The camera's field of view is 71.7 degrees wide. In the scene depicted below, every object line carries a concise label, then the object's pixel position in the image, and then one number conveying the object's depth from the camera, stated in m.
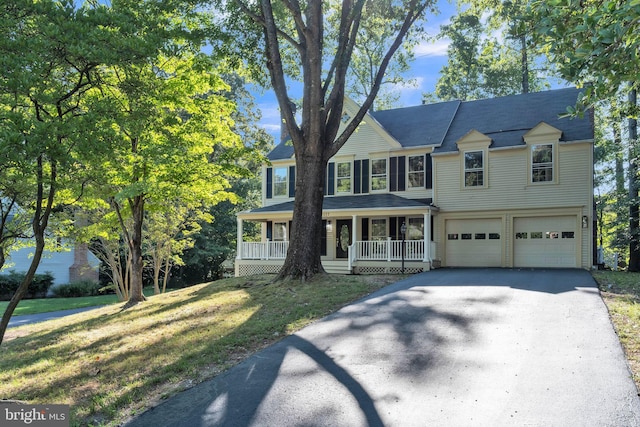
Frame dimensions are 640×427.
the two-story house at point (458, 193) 16.08
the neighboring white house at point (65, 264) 24.89
